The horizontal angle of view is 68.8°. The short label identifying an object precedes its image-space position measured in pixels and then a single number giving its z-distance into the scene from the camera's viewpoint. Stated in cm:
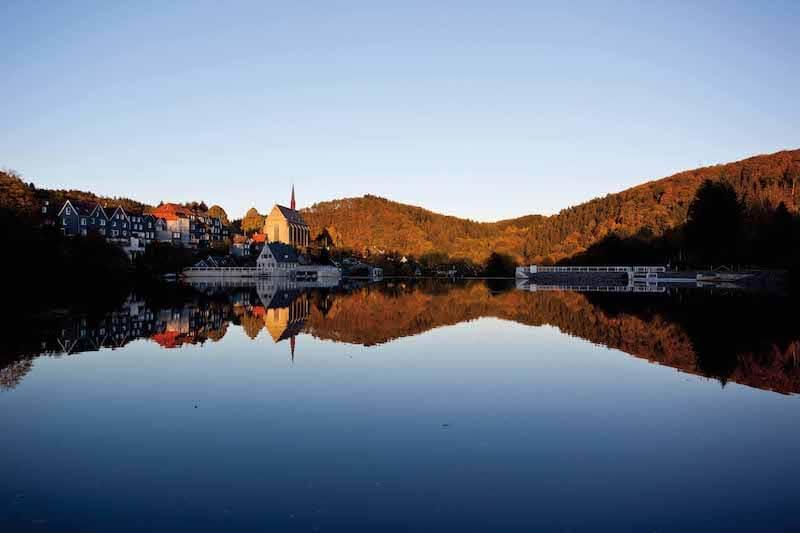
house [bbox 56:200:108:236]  7025
